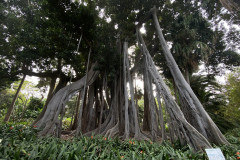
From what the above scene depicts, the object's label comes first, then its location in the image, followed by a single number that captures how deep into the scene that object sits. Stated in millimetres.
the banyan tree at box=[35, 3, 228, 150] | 2393
